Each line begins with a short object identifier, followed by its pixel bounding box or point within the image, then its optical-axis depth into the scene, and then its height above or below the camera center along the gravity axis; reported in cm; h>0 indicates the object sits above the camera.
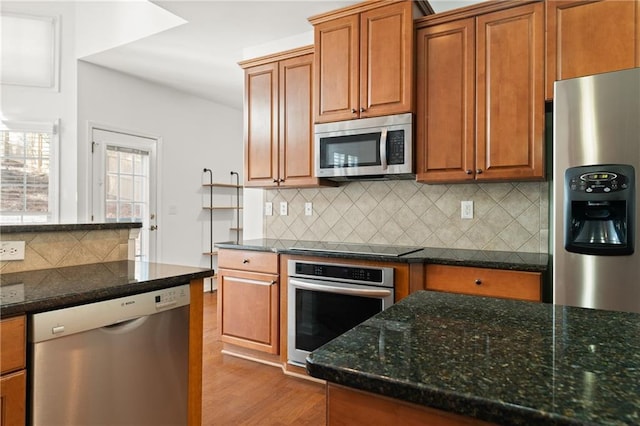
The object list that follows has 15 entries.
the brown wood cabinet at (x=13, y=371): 118 -48
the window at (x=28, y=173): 398 +41
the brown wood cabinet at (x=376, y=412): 60 -32
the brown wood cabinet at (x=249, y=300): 290 -66
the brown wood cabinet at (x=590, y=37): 205 +96
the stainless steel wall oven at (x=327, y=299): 244 -55
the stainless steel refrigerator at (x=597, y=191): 178 +11
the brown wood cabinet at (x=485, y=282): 208 -37
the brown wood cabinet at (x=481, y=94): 232 +76
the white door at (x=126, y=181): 429 +37
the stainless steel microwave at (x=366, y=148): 263 +47
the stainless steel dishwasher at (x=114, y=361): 129 -55
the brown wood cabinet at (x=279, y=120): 312 +77
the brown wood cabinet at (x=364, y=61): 263 +108
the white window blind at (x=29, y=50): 400 +168
